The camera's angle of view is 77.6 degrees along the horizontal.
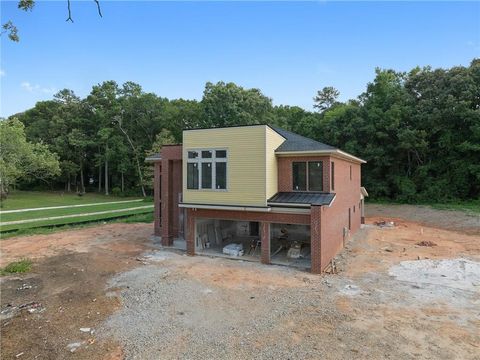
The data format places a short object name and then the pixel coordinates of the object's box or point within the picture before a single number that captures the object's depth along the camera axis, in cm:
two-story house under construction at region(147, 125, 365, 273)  1298
